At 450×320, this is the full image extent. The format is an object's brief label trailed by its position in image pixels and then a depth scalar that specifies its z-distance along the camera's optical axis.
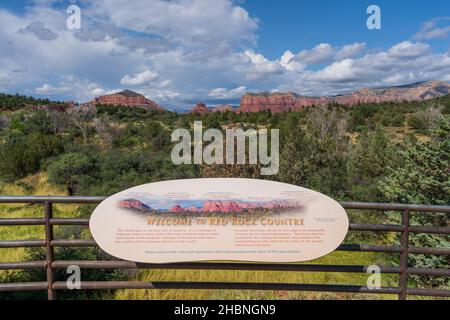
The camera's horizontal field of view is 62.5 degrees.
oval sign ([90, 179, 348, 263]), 2.77
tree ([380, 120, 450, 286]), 10.73
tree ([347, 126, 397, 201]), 20.27
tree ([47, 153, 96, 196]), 18.86
